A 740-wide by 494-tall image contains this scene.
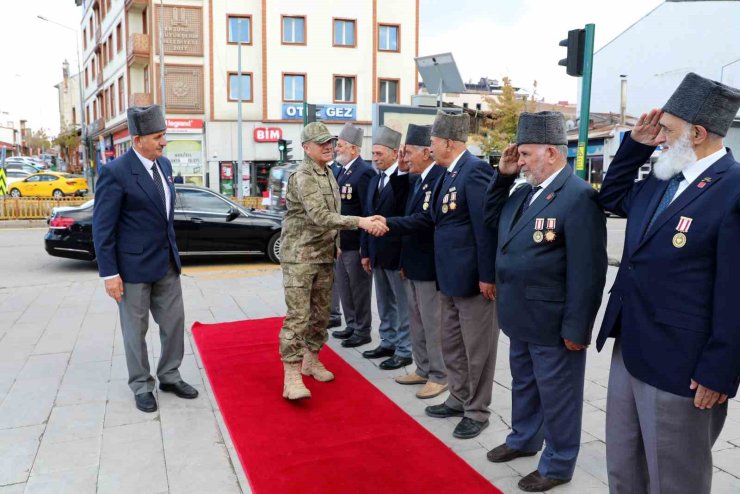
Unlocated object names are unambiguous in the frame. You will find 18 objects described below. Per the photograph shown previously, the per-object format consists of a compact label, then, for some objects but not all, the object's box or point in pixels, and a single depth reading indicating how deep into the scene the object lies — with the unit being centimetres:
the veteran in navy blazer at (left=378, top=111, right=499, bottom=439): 408
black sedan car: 1041
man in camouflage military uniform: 454
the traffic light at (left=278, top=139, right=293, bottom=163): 1910
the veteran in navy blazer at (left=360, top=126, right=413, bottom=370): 541
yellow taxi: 2803
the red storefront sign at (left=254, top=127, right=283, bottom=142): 2992
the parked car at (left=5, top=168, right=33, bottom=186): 3089
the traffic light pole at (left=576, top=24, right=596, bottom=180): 781
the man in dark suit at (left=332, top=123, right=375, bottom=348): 613
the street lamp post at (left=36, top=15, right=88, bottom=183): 3525
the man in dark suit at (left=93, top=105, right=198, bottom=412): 435
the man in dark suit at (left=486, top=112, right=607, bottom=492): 316
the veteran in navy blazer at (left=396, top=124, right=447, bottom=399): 472
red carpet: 342
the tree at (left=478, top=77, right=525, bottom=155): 3453
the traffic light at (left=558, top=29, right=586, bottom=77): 787
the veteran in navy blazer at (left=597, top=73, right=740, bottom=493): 227
